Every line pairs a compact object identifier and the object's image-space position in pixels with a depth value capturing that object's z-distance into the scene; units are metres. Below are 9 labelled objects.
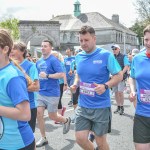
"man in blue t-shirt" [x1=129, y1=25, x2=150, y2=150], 2.47
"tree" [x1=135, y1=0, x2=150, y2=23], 27.09
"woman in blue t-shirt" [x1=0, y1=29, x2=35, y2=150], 1.67
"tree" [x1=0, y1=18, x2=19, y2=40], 45.90
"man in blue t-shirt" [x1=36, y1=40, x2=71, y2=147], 3.99
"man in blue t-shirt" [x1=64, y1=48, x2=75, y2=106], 7.65
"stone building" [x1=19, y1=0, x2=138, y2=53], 49.97
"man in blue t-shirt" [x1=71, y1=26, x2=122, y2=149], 2.87
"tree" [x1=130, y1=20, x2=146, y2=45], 63.06
